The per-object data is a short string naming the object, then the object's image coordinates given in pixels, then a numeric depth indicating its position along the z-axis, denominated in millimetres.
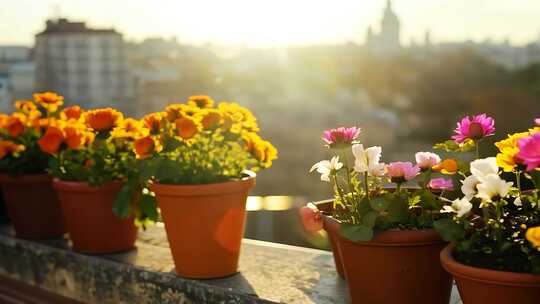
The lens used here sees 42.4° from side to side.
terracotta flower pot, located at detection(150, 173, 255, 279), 2182
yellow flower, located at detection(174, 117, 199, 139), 2160
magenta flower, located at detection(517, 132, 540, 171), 1287
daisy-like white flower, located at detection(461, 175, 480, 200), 1533
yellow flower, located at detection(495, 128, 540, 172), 1445
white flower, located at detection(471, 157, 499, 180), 1498
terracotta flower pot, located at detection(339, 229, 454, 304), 1687
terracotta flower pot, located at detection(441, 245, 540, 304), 1367
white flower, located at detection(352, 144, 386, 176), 1760
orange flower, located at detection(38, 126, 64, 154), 2545
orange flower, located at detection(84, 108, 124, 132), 2511
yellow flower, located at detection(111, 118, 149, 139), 2549
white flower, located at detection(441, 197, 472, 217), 1486
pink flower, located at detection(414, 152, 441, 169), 1774
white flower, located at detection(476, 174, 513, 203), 1429
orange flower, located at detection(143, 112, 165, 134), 2283
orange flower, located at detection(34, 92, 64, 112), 3027
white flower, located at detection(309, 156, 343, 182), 1828
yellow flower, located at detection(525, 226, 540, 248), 1262
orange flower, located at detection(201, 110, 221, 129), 2201
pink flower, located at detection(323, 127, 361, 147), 1807
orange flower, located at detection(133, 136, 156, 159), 2250
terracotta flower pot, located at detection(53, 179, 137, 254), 2572
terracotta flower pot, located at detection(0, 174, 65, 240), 2918
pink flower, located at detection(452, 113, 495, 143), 1660
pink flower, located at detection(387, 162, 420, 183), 1723
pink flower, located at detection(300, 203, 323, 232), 1933
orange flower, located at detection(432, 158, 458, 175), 1684
